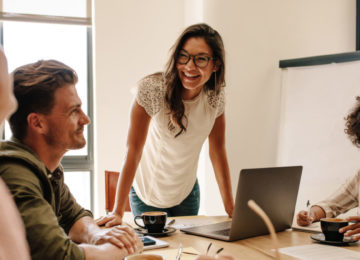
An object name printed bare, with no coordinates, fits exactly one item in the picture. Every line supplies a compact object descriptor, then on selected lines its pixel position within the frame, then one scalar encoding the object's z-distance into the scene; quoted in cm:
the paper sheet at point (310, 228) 155
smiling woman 180
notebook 133
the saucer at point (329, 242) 132
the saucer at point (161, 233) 142
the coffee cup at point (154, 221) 144
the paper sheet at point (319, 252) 117
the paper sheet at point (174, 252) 116
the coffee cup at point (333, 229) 133
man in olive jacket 92
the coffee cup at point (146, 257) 96
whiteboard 258
